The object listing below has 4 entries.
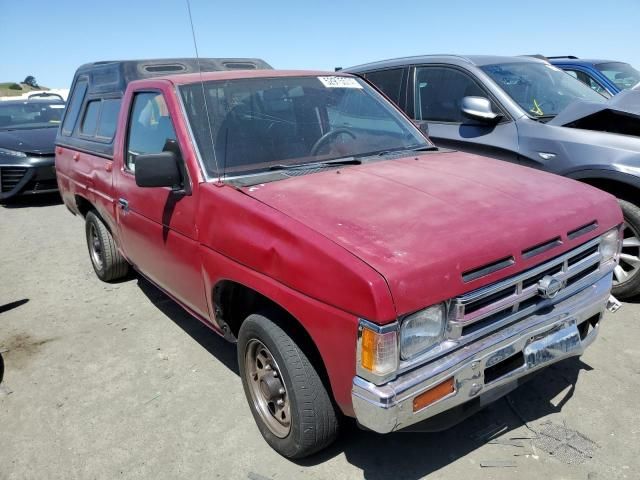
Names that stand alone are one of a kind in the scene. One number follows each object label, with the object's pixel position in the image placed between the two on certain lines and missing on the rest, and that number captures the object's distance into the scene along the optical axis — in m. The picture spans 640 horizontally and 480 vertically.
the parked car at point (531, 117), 3.96
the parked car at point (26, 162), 8.49
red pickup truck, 1.99
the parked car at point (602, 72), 7.42
